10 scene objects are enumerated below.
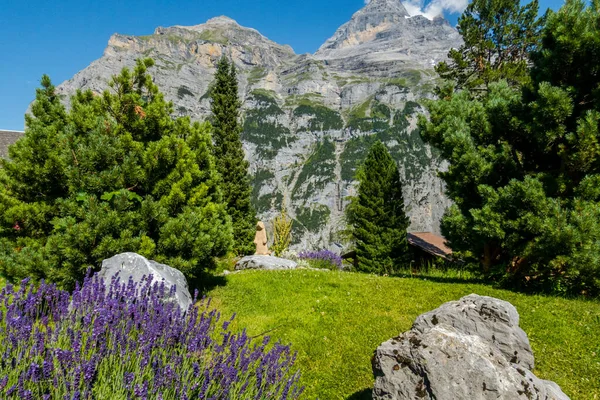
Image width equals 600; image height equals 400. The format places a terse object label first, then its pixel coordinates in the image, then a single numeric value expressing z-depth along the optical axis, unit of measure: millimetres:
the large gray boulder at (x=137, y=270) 6379
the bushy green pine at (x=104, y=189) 7124
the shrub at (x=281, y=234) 24344
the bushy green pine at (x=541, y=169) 9070
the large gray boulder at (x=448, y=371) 3242
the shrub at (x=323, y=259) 20812
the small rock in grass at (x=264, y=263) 16672
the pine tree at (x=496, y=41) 20797
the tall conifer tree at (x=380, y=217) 22594
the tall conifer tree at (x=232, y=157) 23906
